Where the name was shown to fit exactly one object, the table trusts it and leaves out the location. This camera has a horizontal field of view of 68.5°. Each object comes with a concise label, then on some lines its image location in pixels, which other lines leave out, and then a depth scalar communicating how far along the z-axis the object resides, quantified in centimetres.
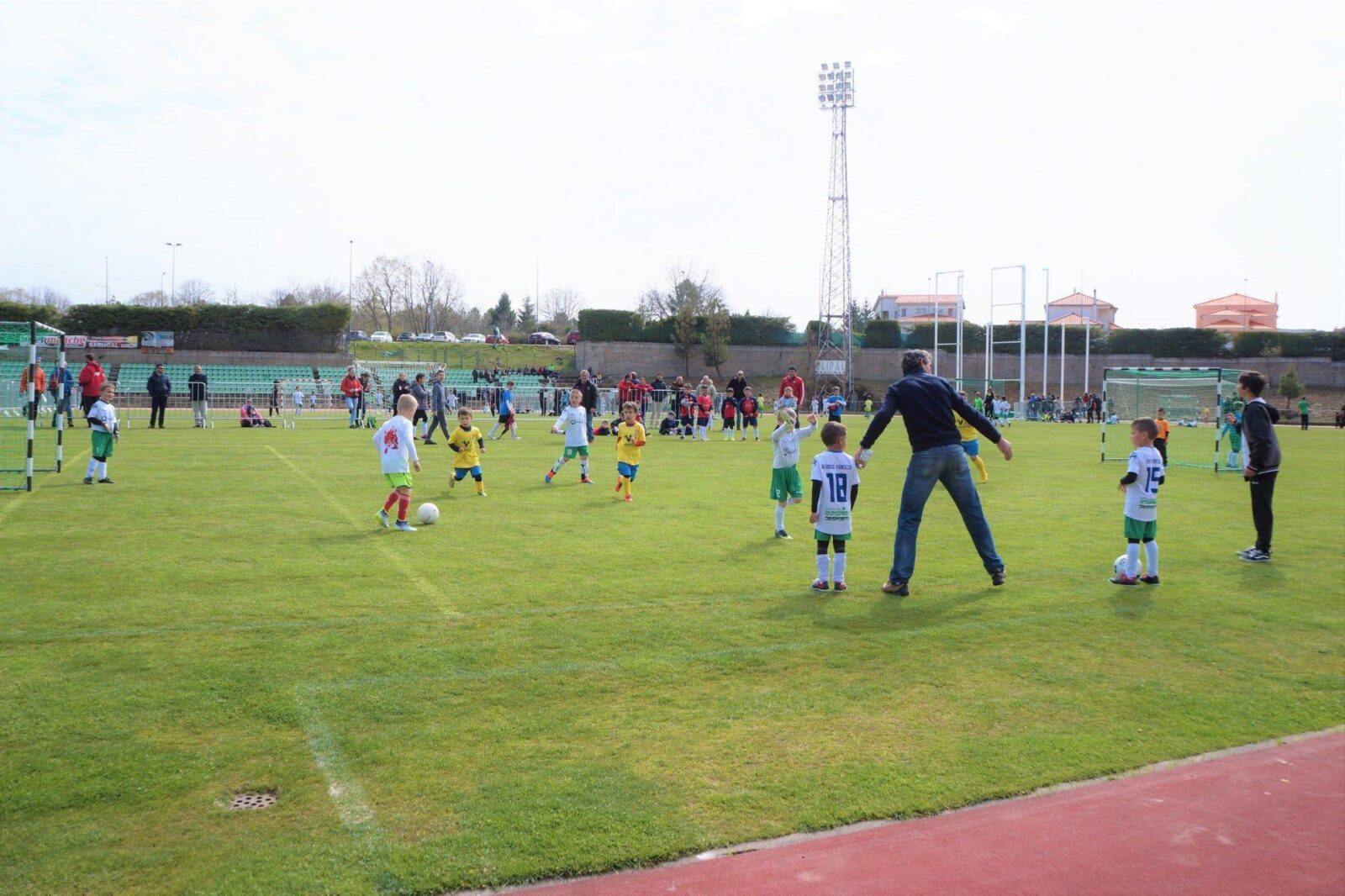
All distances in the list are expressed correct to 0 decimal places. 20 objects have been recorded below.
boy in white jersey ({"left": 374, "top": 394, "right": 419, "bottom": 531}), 1188
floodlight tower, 6153
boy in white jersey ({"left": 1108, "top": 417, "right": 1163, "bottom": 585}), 910
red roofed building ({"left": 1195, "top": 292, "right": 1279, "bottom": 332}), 9450
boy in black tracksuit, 1075
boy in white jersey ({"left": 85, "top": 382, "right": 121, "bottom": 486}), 1551
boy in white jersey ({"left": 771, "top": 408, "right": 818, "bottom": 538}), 1191
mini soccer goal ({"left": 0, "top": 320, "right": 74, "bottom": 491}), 1503
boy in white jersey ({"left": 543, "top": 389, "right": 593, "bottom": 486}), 1725
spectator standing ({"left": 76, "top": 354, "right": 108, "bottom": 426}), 2144
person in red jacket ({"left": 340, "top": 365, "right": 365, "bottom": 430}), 3156
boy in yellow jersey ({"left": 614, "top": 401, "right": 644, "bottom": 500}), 1498
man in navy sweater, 880
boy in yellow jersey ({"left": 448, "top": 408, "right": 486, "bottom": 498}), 1531
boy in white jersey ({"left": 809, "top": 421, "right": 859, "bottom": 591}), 885
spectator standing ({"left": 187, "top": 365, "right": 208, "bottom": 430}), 3209
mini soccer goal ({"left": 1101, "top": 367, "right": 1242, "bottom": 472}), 2647
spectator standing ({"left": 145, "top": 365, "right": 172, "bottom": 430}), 2980
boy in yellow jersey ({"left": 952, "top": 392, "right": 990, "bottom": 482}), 1745
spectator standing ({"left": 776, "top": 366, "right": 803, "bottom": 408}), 2942
